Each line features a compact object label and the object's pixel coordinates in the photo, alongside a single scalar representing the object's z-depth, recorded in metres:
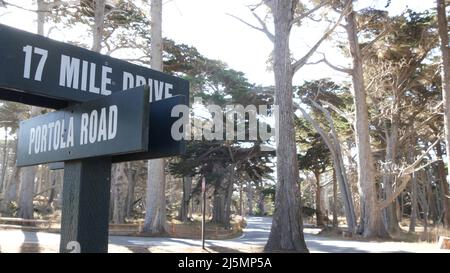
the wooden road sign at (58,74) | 2.36
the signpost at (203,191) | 12.89
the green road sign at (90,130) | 2.14
